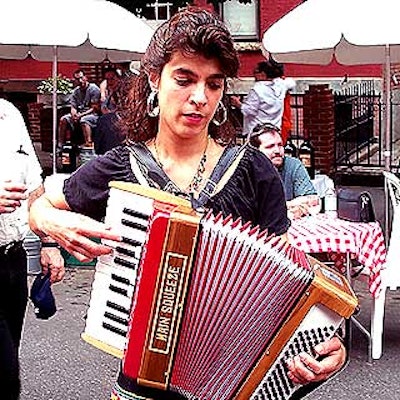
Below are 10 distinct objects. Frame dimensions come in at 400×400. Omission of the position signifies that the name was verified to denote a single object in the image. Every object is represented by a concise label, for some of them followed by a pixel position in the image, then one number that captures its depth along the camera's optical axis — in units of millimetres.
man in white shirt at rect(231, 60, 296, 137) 11203
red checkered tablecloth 5828
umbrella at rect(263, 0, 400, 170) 7375
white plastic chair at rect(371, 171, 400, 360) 6258
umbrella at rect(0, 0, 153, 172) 8625
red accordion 2453
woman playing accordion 2652
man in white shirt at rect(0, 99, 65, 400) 3949
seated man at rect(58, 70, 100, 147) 14498
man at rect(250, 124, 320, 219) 6676
